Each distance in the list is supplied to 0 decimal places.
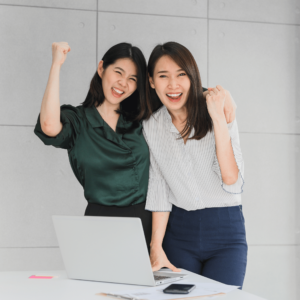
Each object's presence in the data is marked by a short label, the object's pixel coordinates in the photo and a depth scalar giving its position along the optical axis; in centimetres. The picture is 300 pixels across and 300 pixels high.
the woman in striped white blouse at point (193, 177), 175
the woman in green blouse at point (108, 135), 182
